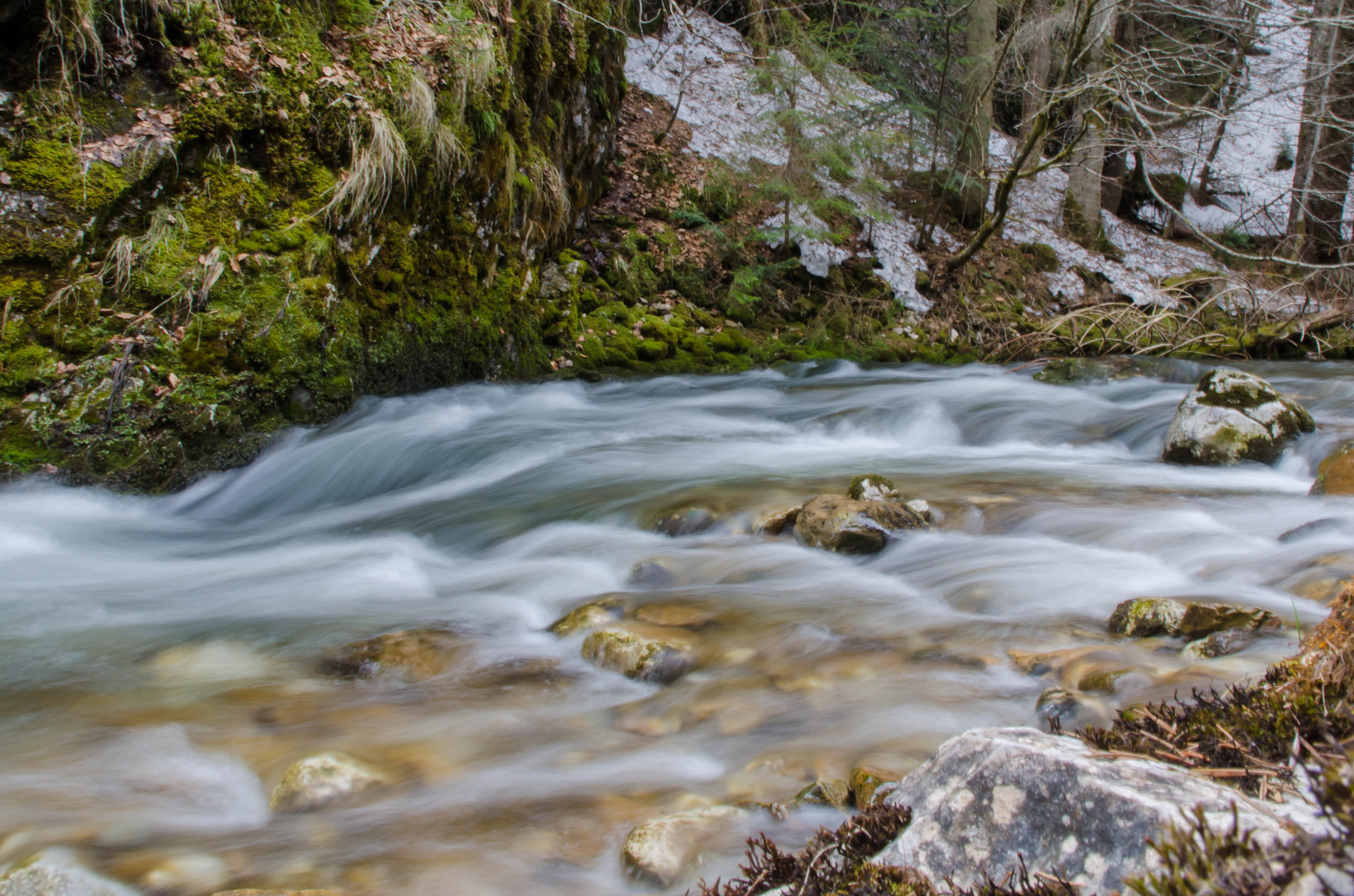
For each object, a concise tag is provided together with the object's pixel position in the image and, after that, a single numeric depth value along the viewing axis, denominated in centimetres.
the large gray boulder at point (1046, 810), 121
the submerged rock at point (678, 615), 330
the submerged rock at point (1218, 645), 254
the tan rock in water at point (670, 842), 181
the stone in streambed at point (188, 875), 183
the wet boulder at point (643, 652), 290
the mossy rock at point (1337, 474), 444
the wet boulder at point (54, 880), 176
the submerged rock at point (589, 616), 333
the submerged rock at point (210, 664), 303
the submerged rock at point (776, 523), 439
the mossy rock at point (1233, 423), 545
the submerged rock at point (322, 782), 219
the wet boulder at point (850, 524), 406
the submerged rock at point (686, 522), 464
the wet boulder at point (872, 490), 466
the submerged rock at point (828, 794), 201
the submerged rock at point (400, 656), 305
